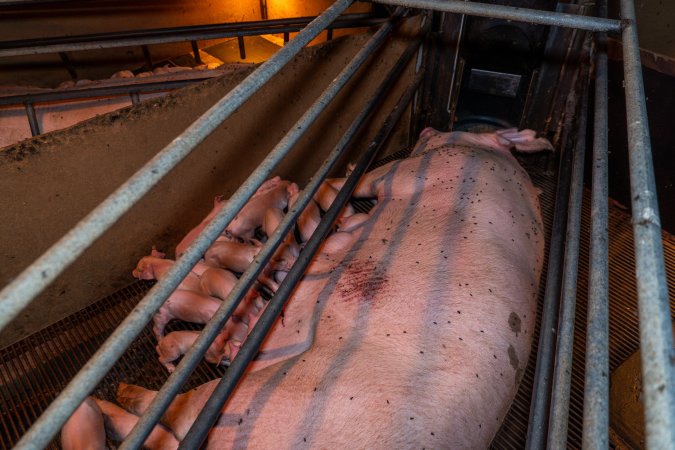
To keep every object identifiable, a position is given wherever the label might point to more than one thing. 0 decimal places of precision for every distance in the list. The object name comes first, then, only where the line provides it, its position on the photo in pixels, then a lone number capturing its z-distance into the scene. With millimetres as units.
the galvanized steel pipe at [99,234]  773
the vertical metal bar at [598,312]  905
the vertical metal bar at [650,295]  681
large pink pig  1548
